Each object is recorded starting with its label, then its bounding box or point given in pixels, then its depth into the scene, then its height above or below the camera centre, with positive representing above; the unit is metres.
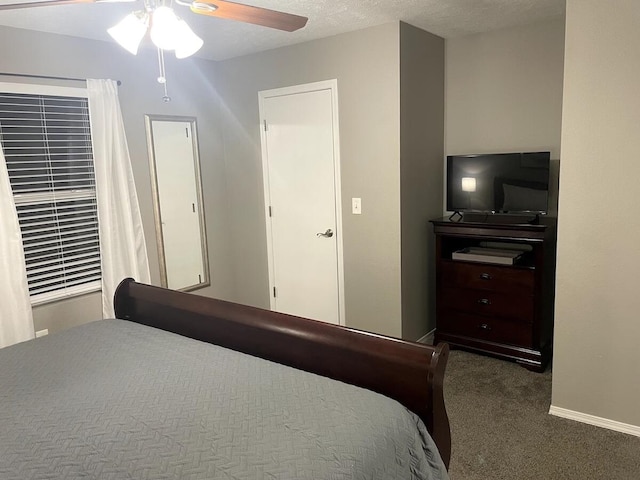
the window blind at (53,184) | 3.11 +0.01
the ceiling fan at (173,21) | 1.76 +0.60
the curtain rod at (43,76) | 2.99 +0.69
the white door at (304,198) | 3.76 -0.17
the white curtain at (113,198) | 3.35 -0.10
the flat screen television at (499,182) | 3.32 -0.09
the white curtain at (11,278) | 2.92 -0.54
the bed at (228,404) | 1.34 -0.72
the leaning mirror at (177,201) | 3.85 -0.16
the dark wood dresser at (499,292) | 3.31 -0.85
